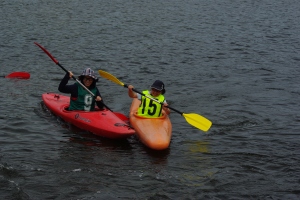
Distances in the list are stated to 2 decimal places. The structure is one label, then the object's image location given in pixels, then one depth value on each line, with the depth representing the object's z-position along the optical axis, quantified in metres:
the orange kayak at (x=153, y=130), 18.50
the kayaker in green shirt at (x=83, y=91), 20.53
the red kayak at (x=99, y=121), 19.12
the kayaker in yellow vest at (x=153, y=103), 20.30
